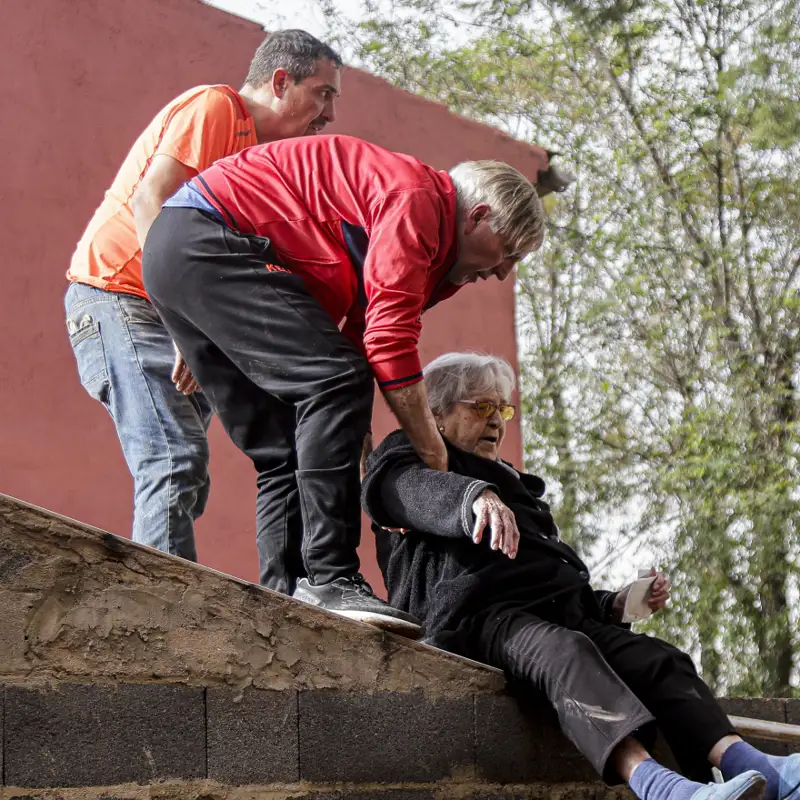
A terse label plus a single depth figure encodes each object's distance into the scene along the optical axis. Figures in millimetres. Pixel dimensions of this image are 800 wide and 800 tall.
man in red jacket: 2930
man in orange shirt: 3418
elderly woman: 2656
